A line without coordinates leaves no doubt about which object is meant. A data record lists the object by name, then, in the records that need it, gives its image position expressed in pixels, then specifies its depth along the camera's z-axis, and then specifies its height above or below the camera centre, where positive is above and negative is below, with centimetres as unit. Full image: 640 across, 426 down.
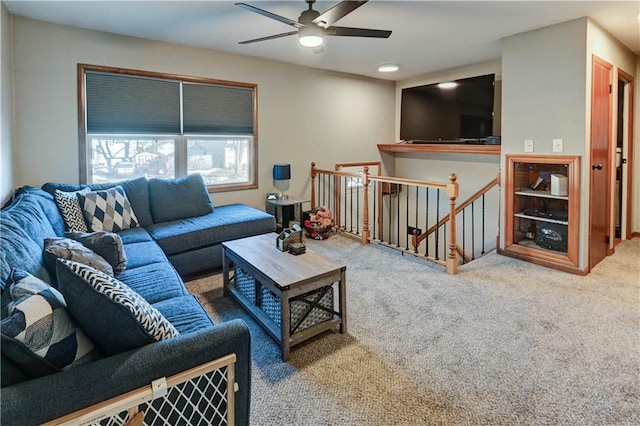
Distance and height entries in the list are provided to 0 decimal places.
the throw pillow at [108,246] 243 -38
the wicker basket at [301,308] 230 -78
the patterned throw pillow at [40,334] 102 -42
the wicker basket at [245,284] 268 -73
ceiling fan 246 +120
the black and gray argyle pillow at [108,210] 321 -18
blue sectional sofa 102 -53
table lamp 486 +21
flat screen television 482 +111
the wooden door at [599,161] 348 +27
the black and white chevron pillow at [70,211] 302 -17
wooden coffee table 218 -68
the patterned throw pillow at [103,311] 119 -40
